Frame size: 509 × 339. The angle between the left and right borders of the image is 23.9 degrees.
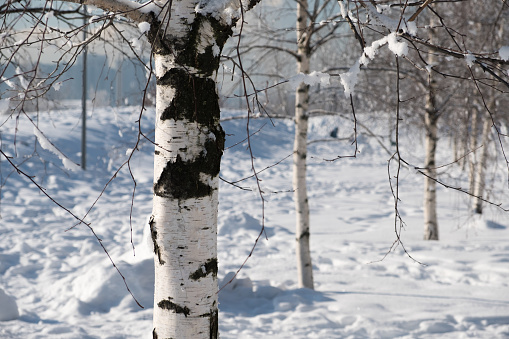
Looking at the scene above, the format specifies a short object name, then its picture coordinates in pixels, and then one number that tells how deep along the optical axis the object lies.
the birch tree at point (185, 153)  3.95
